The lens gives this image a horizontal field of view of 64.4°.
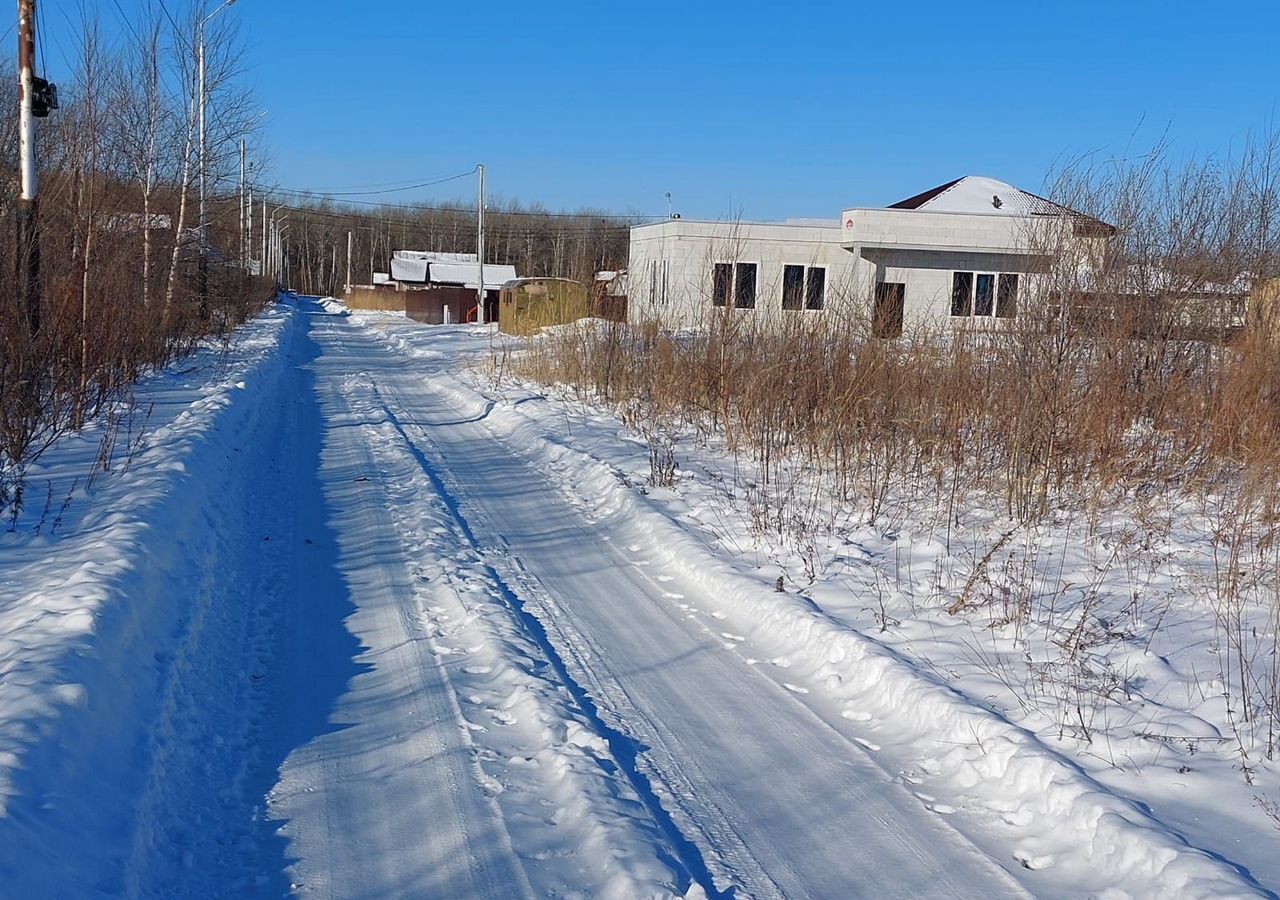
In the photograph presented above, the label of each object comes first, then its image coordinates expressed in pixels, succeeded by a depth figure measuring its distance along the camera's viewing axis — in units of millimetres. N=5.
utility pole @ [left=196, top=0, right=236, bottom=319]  26167
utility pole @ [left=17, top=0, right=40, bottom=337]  10148
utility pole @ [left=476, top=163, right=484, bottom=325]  47481
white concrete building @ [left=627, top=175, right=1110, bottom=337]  33844
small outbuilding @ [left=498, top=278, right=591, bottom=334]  20562
